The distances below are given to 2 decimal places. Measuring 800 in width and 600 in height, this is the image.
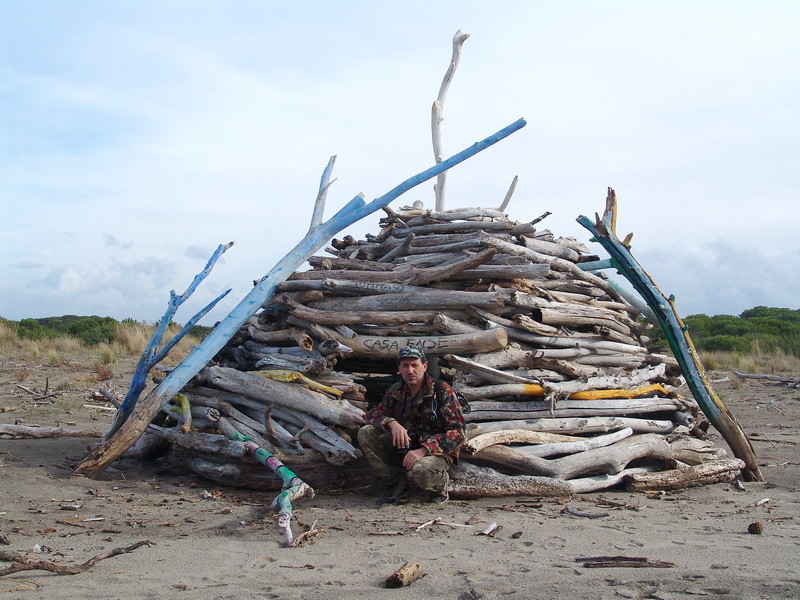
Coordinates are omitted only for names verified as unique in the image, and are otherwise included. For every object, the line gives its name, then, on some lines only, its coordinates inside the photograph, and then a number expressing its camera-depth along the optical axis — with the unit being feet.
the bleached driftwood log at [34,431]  24.27
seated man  17.28
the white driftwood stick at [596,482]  18.65
